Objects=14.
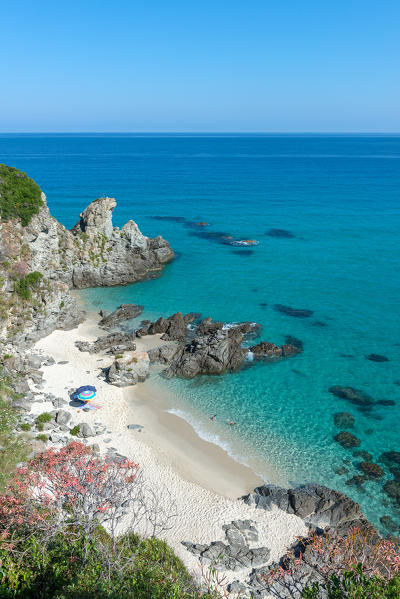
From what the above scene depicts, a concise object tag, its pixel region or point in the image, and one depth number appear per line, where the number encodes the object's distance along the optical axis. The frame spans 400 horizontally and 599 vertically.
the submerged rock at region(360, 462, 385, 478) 29.67
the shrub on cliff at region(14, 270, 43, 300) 42.38
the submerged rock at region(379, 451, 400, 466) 30.86
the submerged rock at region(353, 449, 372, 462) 31.14
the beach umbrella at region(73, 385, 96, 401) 34.47
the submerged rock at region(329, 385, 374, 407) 37.12
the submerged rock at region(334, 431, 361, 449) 32.38
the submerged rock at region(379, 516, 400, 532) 25.80
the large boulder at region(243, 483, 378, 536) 25.67
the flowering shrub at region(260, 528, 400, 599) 19.66
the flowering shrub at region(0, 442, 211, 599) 16.11
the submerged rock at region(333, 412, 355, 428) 34.44
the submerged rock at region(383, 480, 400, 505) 28.03
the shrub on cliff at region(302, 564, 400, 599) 13.87
